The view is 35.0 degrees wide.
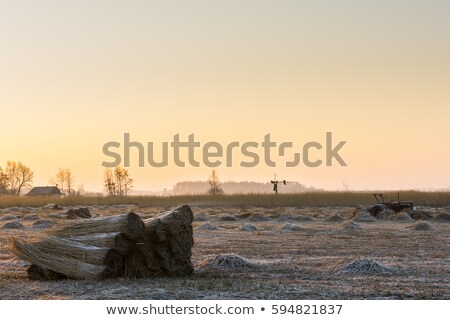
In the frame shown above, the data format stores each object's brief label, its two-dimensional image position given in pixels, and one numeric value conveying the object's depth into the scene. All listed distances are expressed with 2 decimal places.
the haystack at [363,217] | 30.61
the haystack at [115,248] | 11.20
